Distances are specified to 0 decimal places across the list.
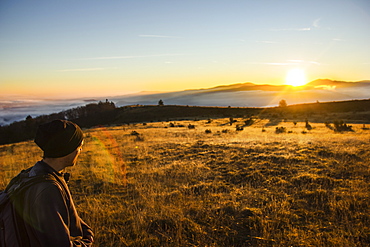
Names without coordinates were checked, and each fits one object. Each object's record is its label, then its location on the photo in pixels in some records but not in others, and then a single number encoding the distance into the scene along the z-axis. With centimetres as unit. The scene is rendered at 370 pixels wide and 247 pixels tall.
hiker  189
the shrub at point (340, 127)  2792
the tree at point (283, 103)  7406
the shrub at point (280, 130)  2654
